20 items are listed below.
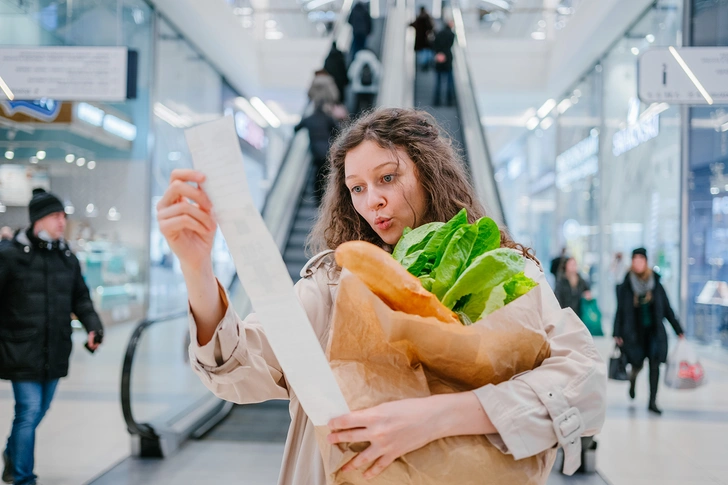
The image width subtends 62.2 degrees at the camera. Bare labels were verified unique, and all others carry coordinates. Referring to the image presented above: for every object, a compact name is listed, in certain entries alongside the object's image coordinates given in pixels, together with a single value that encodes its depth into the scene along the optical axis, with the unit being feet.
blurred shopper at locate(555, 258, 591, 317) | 24.41
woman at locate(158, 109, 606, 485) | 2.87
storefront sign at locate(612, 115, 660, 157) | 31.83
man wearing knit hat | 12.60
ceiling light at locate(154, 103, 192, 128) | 35.37
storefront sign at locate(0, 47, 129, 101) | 13.10
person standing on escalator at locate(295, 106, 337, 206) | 24.34
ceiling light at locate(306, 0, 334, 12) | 60.84
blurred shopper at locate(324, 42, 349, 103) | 30.07
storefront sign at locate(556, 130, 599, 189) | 42.39
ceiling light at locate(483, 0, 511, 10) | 60.80
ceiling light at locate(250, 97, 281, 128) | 57.02
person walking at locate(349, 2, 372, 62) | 36.24
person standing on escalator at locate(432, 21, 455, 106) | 34.06
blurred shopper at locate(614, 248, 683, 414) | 19.26
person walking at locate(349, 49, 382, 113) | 33.30
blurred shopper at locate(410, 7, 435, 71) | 37.27
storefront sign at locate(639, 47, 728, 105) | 12.09
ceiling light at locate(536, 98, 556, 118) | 52.21
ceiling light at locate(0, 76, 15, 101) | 12.81
